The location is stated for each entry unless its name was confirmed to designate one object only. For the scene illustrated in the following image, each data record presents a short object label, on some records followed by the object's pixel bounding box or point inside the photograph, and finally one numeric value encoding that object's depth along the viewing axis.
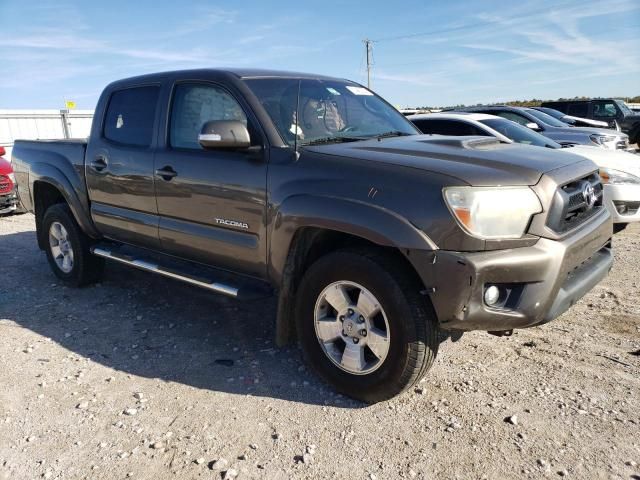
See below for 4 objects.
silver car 9.87
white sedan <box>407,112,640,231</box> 5.82
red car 9.19
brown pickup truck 2.61
